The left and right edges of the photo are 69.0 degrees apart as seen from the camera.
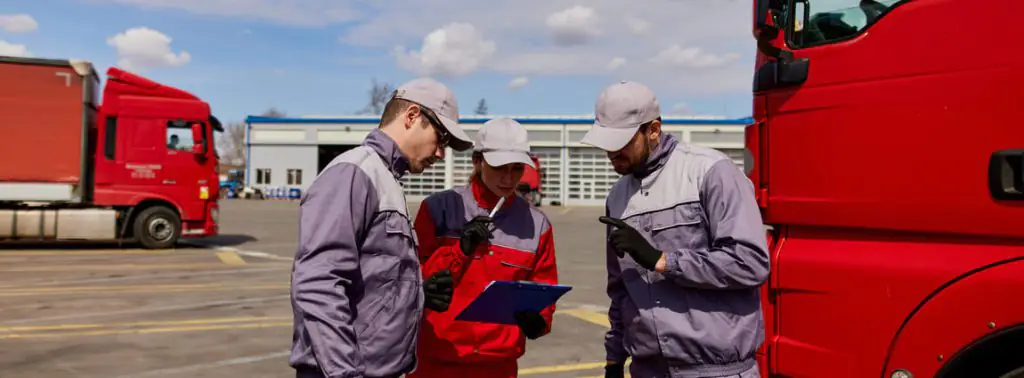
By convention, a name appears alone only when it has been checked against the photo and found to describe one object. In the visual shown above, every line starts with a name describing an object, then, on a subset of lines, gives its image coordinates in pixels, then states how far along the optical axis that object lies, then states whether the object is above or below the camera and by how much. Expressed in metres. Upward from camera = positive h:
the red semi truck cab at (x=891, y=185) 2.50 +0.10
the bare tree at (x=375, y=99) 70.25 +10.10
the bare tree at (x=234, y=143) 96.06 +7.78
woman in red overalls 2.91 -0.18
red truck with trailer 13.02 +0.83
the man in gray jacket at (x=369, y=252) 2.01 -0.14
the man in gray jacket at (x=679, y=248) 2.34 -0.12
